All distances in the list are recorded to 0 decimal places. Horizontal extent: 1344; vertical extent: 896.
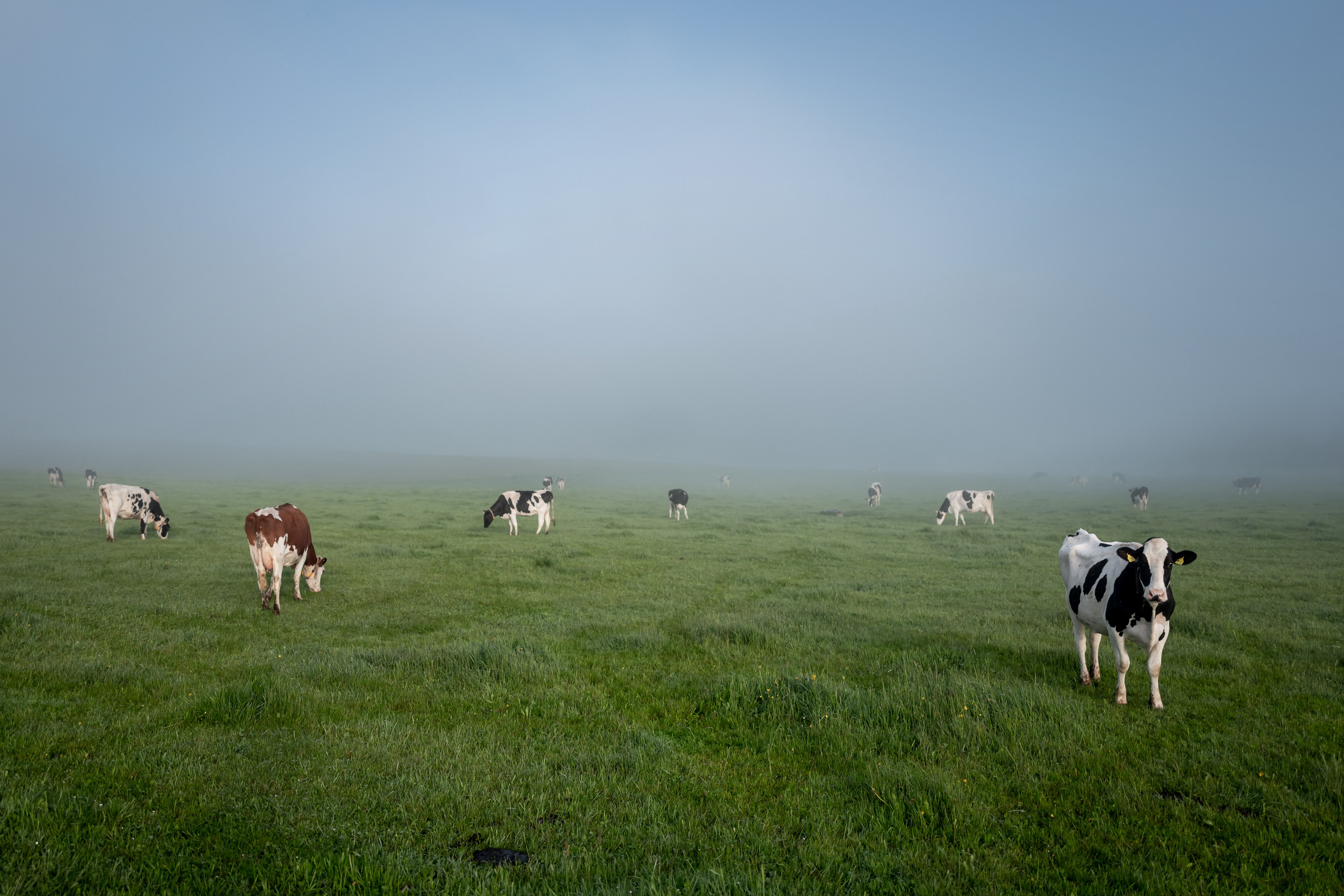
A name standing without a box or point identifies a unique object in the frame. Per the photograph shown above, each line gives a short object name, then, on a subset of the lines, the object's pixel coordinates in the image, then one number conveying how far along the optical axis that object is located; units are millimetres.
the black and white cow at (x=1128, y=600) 7512
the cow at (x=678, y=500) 36875
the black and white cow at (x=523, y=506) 27344
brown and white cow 12812
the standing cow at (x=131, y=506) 21266
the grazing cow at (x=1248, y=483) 65500
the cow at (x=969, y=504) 35156
